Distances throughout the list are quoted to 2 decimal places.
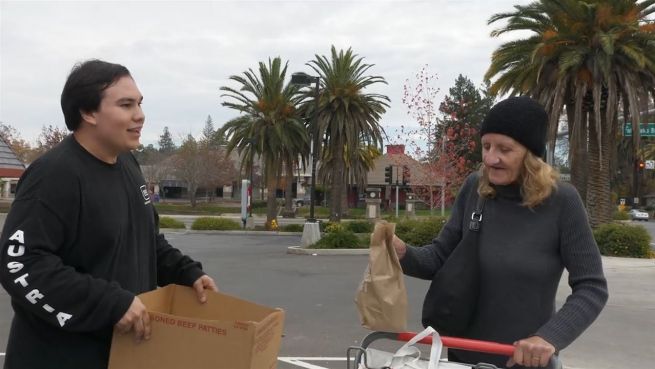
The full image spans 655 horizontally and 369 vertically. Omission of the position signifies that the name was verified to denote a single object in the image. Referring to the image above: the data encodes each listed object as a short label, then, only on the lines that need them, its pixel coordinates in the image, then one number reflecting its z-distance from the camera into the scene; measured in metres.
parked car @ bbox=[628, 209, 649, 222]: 55.22
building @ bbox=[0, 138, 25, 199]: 22.44
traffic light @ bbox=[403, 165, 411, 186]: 29.21
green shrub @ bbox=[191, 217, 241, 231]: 27.64
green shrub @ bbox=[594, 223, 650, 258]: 16.59
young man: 1.92
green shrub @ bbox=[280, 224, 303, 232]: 28.43
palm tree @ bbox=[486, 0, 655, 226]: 17.56
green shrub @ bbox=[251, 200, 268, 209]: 56.76
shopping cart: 2.12
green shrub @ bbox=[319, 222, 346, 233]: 18.32
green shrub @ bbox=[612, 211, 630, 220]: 44.03
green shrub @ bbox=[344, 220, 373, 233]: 24.53
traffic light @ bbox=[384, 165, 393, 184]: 29.42
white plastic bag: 1.98
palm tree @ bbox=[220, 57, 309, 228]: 28.14
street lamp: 20.62
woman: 2.26
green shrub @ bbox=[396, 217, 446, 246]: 18.22
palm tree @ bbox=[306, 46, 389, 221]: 28.30
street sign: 20.03
